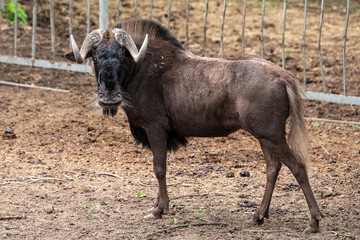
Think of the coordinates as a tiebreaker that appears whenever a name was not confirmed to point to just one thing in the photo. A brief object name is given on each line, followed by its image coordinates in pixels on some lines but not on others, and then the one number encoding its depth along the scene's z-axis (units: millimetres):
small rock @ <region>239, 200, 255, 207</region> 12823
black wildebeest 11141
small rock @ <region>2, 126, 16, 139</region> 17094
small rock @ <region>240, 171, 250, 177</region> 14641
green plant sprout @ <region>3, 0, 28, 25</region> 24312
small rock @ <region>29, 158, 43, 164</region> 15383
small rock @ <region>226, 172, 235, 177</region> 14631
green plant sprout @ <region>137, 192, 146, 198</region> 13392
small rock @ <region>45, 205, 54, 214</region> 12258
